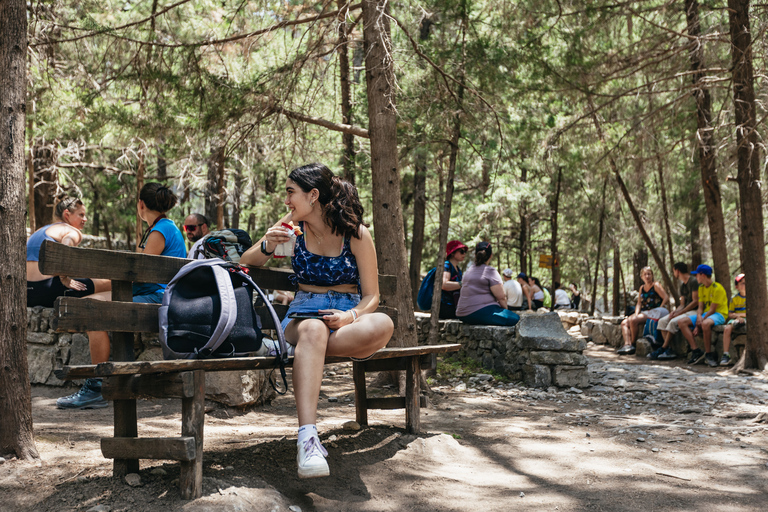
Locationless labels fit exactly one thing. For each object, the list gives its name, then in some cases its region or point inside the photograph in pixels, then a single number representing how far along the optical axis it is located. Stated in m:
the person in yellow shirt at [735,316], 8.98
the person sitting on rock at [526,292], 16.37
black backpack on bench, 2.85
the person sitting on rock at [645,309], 10.88
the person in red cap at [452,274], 8.70
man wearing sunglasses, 5.58
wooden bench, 2.68
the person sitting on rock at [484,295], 8.06
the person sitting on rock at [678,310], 9.94
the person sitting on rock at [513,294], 12.45
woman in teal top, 4.74
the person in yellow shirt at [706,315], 9.22
